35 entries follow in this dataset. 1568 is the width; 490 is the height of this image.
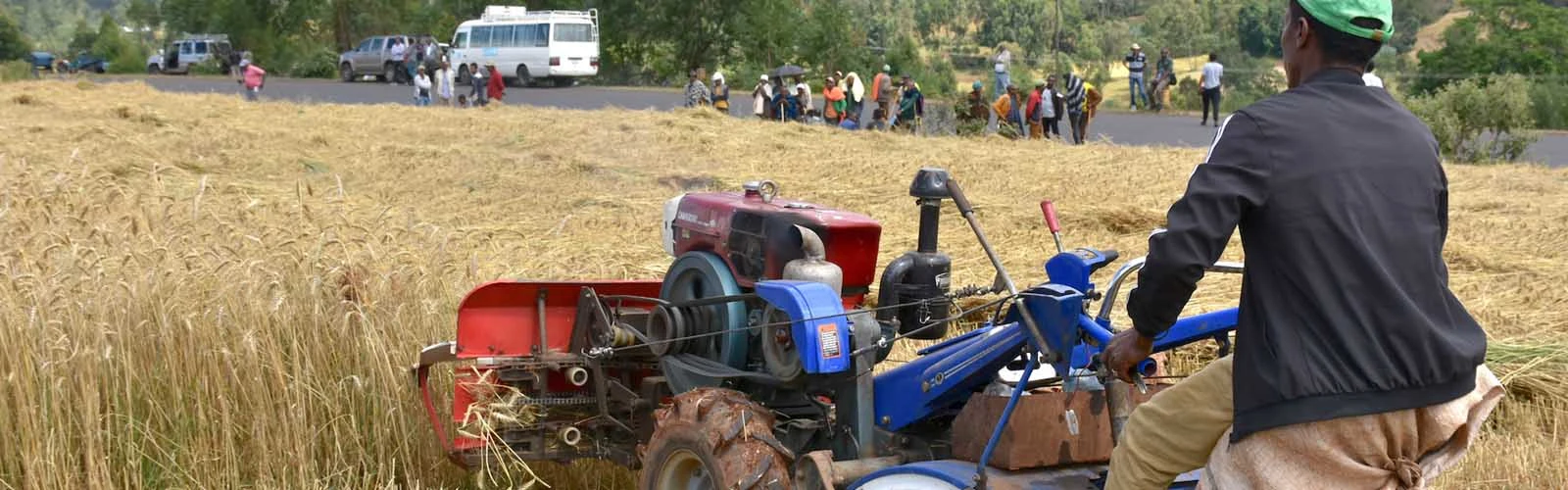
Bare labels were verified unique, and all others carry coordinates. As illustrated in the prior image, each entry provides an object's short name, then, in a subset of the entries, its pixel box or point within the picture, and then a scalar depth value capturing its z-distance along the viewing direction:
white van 39.59
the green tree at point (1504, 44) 40.84
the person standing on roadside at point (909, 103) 23.30
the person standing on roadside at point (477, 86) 31.28
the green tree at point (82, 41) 88.72
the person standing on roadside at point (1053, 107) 22.19
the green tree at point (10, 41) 74.19
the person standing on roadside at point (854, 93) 25.92
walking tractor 4.03
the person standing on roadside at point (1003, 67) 27.97
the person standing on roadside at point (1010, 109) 22.83
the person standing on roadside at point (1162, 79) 31.11
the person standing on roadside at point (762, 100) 25.05
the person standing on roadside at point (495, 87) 29.84
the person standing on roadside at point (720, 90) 26.46
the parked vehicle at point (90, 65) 66.00
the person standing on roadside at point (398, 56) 44.56
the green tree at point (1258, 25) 74.38
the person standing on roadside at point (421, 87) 29.95
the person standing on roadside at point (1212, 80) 24.58
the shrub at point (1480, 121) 20.37
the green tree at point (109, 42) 73.12
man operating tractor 2.97
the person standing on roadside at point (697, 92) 25.02
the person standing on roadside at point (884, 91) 25.55
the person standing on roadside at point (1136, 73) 30.86
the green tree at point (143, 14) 89.25
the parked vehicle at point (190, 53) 56.47
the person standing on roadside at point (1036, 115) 22.31
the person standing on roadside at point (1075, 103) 22.08
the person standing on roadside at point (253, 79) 29.80
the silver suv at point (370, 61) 45.34
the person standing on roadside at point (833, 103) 25.28
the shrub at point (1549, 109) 30.30
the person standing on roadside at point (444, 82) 31.03
